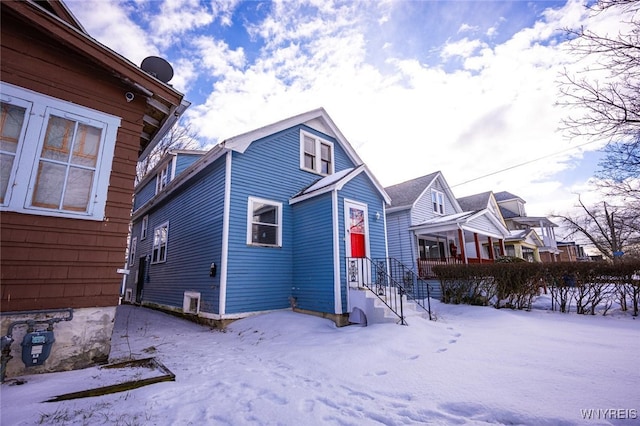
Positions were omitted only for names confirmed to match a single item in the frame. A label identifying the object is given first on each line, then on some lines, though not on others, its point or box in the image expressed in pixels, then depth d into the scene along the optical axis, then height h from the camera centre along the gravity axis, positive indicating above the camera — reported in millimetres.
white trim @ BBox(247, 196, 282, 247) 8523 +1616
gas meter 3461 -945
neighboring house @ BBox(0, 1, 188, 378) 3635 +1280
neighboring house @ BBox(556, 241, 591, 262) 38500 +2245
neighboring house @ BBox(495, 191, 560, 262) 28839 +4785
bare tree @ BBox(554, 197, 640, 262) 28234 +4143
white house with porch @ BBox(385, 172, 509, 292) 14812 +2365
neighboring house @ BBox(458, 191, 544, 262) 22484 +2878
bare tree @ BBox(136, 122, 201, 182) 20953 +9732
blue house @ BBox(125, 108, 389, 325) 7965 +1342
